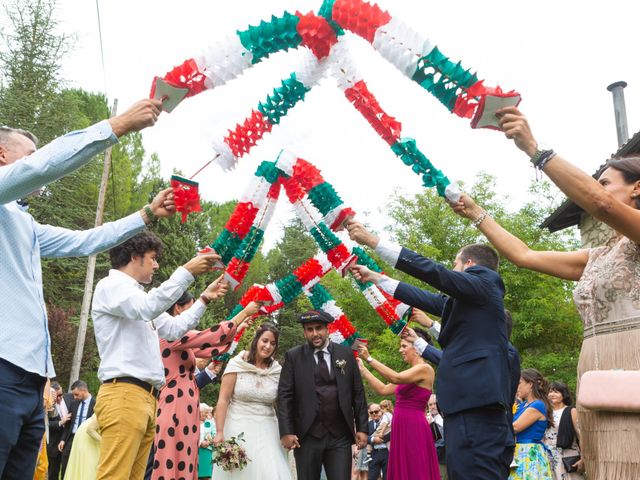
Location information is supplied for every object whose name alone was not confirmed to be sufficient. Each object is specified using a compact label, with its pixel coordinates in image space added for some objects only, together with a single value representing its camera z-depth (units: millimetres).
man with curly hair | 4148
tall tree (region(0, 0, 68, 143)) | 24125
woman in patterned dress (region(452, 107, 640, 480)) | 2242
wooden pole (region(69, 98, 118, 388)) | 19575
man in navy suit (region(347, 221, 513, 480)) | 4086
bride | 7094
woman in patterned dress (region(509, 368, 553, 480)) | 6938
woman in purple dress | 7195
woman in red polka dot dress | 5660
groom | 6809
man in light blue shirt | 2742
